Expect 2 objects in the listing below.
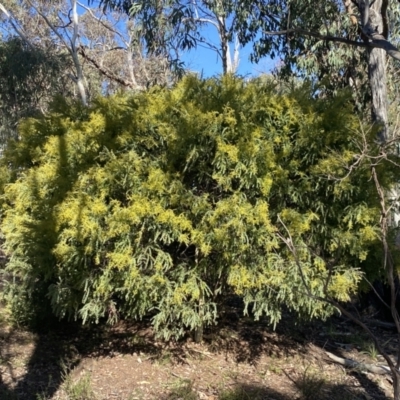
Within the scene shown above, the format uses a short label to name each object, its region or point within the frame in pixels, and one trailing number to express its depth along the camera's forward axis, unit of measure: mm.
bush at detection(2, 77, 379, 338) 4418
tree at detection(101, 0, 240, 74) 8984
